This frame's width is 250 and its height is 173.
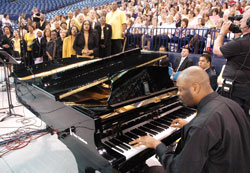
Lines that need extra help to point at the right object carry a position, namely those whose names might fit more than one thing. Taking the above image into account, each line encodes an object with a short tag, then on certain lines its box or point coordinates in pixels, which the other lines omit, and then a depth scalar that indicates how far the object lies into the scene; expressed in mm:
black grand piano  1711
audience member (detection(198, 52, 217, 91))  4405
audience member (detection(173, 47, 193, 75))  5293
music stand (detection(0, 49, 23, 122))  4286
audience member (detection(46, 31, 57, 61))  6684
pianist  1190
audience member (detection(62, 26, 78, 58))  6273
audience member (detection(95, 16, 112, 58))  6351
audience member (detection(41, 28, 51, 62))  7109
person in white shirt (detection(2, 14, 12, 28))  10764
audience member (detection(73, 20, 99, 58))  5996
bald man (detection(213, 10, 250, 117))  2381
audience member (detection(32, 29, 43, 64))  7180
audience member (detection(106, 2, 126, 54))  6363
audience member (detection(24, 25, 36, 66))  7500
